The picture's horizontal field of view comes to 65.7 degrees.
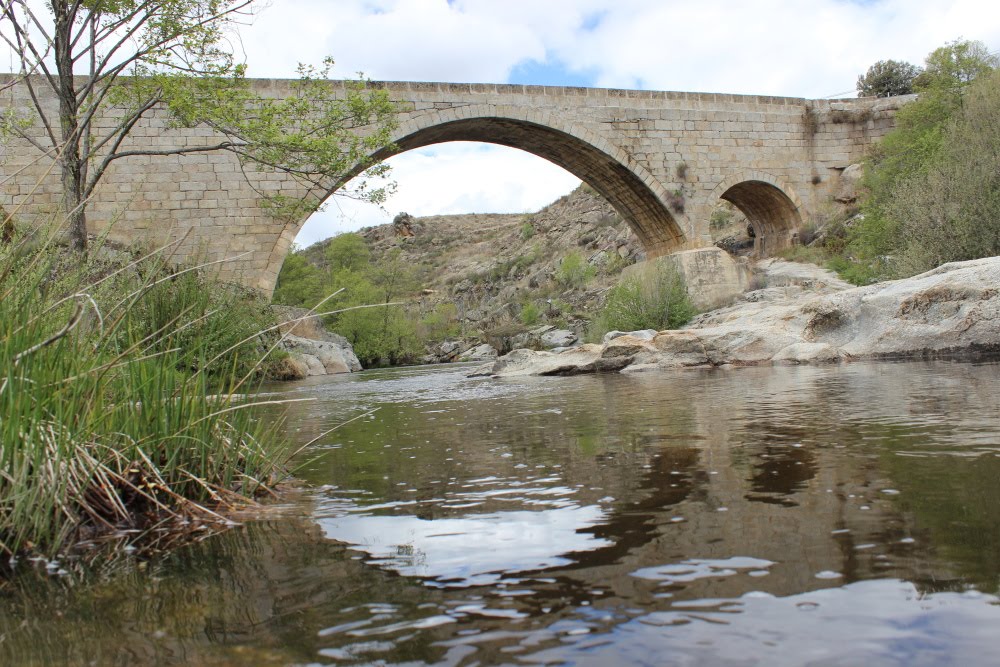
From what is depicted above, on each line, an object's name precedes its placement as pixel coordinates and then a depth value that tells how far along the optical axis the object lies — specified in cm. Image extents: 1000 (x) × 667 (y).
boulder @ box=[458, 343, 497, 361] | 3005
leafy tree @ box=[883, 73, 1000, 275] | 1210
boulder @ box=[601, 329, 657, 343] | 1147
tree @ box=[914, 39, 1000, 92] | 1966
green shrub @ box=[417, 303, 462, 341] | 4012
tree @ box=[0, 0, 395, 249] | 1016
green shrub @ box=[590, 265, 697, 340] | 1464
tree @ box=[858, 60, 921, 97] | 3384
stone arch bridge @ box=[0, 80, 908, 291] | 1591
